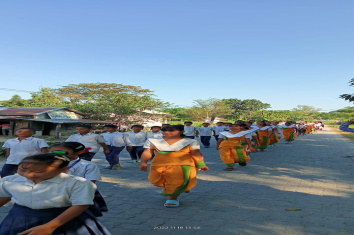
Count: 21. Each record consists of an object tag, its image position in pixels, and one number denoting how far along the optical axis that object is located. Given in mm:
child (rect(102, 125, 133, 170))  9547
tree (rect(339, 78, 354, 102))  11180
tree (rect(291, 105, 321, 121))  103894
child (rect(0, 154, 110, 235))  2174
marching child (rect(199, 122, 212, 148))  17312
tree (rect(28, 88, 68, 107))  49175
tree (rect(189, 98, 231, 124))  70750
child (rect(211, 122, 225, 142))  17250
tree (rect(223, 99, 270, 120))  87125
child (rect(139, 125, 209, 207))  5000
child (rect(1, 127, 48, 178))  5820
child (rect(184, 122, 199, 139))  15969
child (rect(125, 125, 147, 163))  11023
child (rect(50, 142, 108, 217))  3463
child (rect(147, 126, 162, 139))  10833
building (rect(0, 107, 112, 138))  28234
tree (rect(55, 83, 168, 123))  32406
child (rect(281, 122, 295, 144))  19812
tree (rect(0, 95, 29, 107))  49872
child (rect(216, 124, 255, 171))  8812
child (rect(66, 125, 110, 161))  6965
